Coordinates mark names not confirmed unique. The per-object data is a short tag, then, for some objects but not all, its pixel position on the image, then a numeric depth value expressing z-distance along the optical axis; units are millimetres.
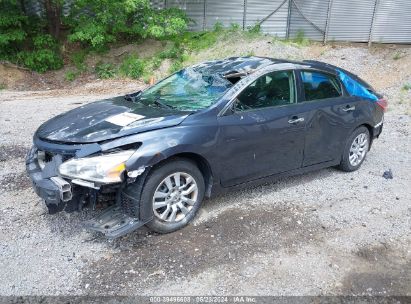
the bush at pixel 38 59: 13281
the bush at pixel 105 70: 13336
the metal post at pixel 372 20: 14598
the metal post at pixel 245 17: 15336
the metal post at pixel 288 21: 15562
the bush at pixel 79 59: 13797
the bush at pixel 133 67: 13180
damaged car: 3637
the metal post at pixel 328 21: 15047
